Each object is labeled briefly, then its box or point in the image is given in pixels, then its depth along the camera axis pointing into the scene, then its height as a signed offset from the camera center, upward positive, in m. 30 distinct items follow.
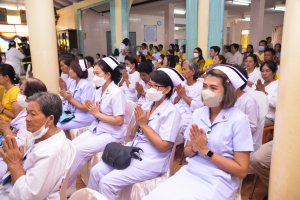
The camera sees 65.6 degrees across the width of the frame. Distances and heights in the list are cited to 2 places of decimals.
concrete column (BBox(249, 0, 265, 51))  8.48 +1.14
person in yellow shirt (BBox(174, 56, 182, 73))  6.02 -0.35
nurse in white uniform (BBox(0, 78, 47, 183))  2.22 -0.60
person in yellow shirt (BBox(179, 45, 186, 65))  8.65 -0.07
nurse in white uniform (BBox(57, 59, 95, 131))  3.27 -0.62
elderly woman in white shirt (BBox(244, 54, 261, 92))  4.35 -0.29
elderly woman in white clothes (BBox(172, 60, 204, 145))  3.16 -0.56
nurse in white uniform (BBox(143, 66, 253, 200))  1.60 -0.67
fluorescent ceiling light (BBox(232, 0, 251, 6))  10.15 +2.23
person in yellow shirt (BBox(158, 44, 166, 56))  10.33 +0.14
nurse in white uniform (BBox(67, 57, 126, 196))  2.56 -0.73
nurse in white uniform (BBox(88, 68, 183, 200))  1.98 -0.78
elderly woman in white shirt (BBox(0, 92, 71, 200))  1.48 -0.68
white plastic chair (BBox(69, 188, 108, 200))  1.17 -0.72
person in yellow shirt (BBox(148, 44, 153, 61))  11.17 +0.09
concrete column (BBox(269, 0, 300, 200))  1.50 -0.44
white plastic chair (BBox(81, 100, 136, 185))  2.70 -1.06
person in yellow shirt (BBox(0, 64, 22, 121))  2.85 -0.49
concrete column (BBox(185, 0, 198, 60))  5.75 +0.69
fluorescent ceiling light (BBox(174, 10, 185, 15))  13.40 +2.38
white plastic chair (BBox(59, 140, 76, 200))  1.64 -0.89
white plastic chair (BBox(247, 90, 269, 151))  2.65 -0.64
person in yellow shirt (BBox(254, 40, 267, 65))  6.70 +0.13
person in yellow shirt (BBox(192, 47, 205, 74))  5.62 -0.09
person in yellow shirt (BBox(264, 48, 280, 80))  4.98 -0.03
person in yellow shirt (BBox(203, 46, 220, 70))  5.35 +0.04
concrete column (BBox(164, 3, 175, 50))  10.52 +1.46
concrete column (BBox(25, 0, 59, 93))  3.93 +0.23
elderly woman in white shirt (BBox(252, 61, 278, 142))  3.20 -0.49
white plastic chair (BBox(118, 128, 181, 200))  2.03 -1.16
